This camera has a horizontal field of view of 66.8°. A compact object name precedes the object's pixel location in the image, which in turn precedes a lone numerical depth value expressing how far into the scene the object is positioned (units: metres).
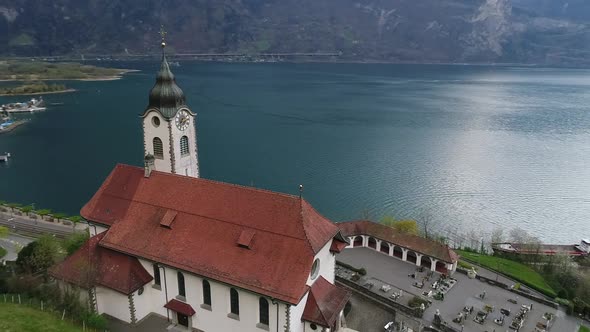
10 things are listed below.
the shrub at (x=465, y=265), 47.94
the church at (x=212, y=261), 28.70
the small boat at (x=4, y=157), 92.19
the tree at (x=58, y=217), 55.85
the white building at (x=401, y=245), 46.03
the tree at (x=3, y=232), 45.53
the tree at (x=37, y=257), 37.12
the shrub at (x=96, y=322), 30.83
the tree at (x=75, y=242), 41.84
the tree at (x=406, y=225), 57.19
